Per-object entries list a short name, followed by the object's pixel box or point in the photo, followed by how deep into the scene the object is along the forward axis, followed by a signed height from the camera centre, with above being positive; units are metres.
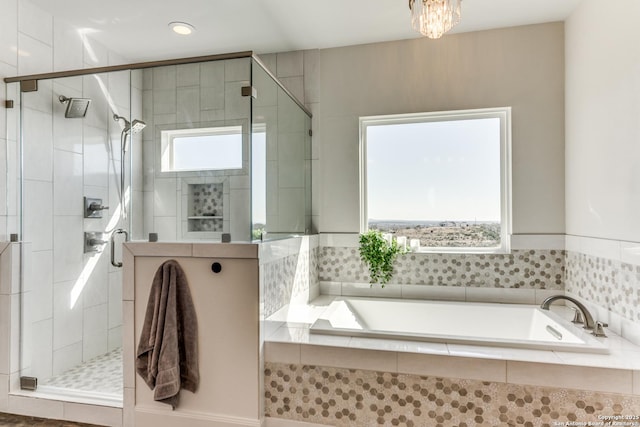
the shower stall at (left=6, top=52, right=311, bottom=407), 1.99 +0.23
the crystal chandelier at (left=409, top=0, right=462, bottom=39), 1.71 +0.95
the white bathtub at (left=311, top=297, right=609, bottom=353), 2.21 -0.70
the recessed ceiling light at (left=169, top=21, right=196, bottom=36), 2.63 +1.37
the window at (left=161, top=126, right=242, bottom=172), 1.99 +0.37
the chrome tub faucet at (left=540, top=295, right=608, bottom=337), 2.02 -0.59
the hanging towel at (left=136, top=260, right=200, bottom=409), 1.91 -0.64
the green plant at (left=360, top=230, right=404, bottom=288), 2.83 -0.27
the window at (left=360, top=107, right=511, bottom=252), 2.82 +0.31
